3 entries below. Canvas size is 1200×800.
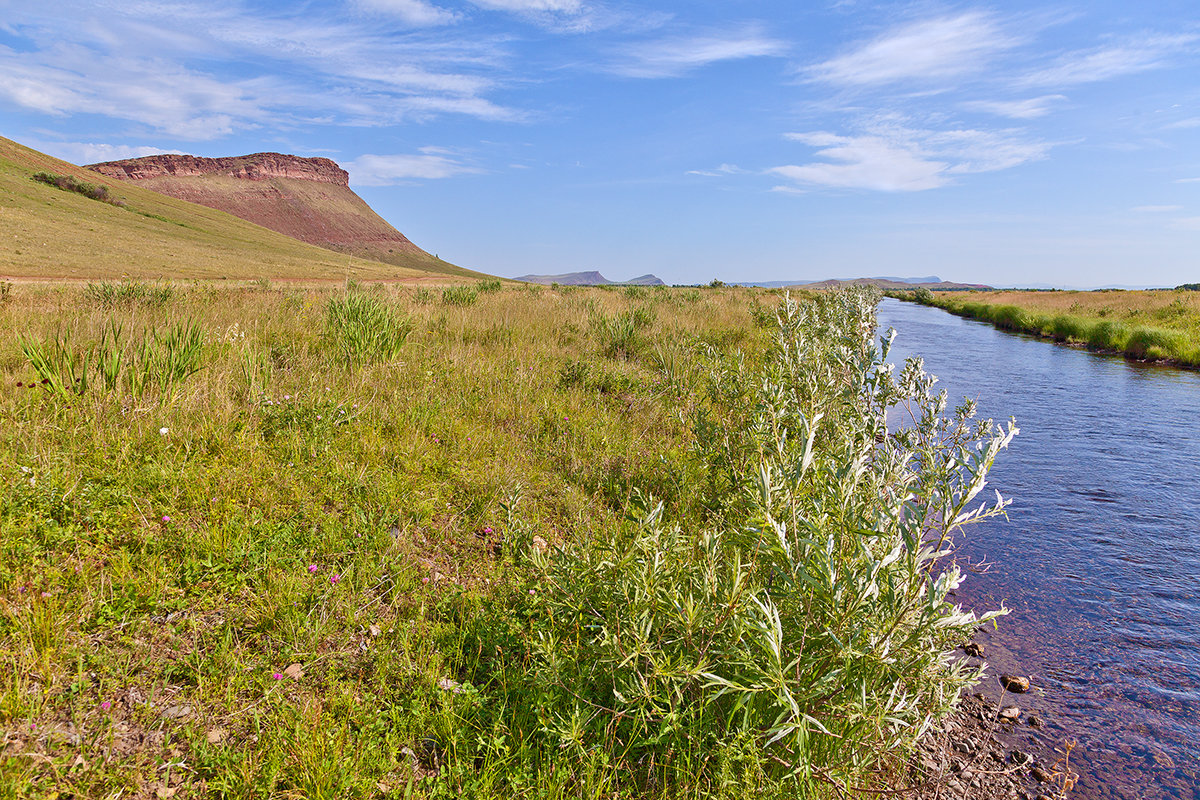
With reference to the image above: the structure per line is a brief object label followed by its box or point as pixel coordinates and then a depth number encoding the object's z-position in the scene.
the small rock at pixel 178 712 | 2.21
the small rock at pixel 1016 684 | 3.29
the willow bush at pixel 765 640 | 1.88
